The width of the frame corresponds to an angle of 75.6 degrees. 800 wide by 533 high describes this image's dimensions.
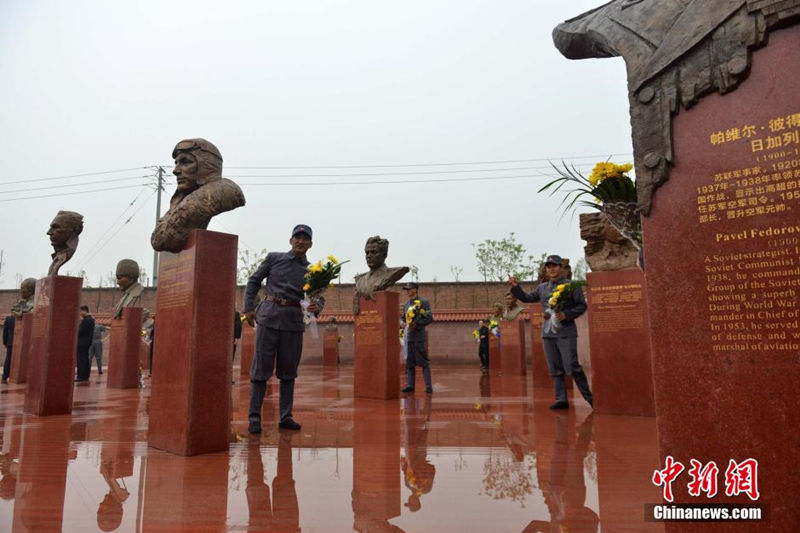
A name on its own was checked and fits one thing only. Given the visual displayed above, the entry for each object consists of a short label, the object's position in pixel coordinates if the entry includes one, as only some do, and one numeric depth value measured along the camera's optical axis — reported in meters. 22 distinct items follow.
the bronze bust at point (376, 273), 8.70
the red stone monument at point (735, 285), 2.37
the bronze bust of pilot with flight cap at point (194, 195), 4.73
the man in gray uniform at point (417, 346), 9.64
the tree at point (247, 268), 39.75
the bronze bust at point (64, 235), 7.89
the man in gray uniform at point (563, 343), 6.98
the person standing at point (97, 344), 16.80
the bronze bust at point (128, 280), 12.58
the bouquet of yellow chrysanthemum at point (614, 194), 3.39
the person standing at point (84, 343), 12.48
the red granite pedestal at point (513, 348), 15.60
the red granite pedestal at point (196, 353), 4.36
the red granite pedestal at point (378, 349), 8.39
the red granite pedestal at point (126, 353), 11.47
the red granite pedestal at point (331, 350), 22.23
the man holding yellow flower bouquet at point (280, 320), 5.41
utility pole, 31.12
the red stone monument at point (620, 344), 6.41
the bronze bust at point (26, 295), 13.64
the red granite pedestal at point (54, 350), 6.97
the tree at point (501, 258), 38.66
